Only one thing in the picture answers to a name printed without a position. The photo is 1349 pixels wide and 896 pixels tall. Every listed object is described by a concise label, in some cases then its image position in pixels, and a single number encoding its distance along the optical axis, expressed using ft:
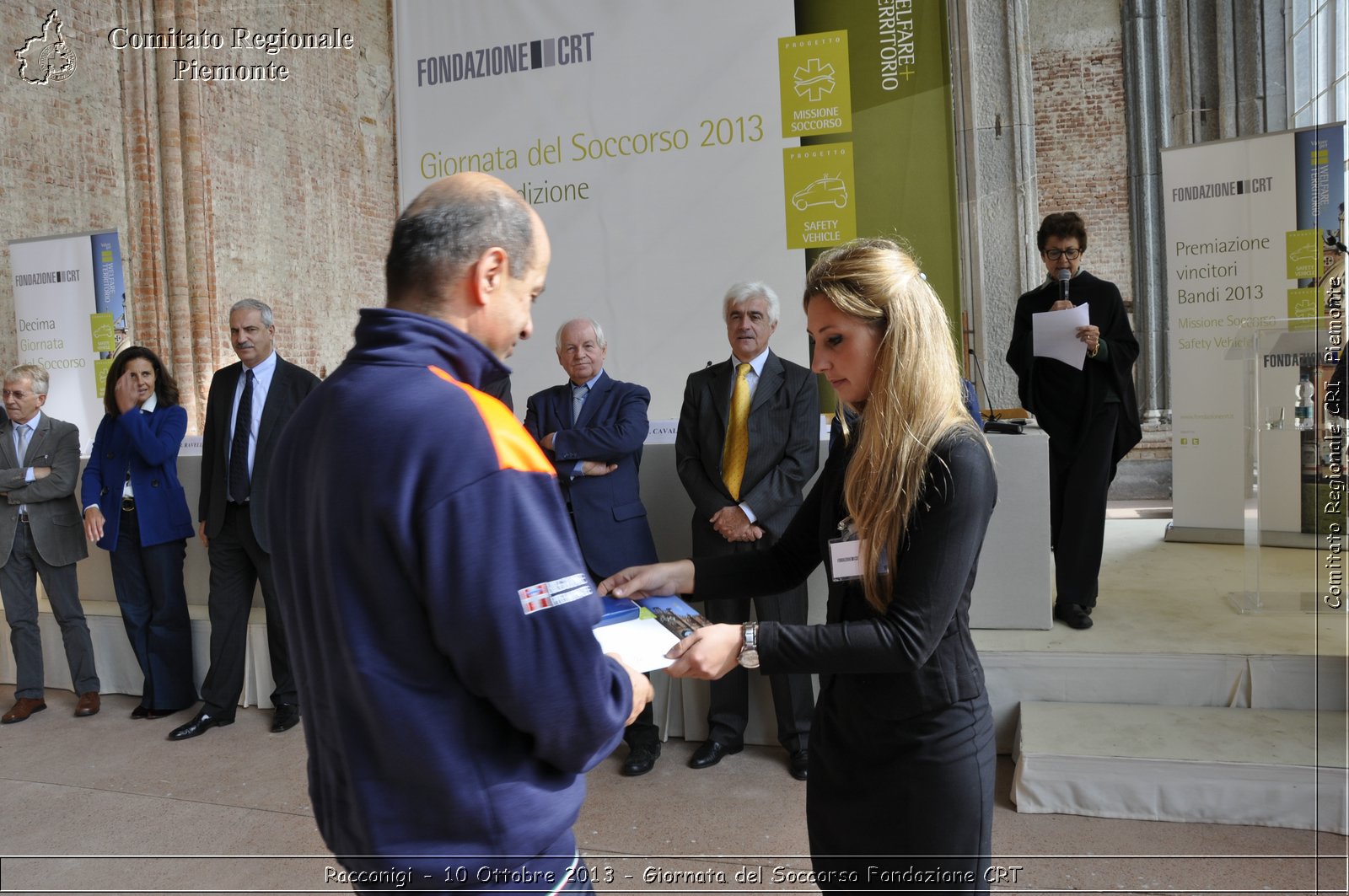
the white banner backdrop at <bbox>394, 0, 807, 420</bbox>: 16.81
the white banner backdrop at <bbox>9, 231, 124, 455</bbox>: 23.07
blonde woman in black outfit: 4.68
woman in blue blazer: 15.67
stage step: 10.14
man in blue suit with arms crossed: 12.84
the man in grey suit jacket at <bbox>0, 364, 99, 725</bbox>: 16.10
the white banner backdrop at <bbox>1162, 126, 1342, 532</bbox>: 20.12
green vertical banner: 16.01
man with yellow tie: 12.42
